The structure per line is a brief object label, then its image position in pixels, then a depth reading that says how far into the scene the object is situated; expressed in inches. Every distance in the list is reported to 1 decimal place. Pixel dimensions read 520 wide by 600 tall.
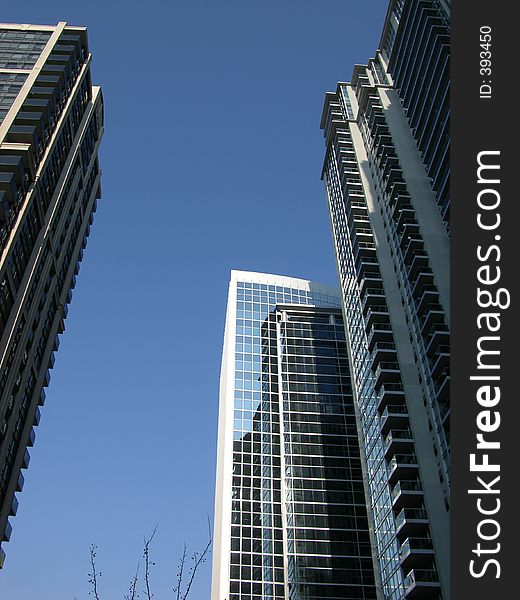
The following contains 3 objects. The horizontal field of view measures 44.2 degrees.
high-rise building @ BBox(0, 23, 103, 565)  2183.8
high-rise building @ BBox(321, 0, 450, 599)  2485.2
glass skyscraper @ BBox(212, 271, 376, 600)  3528.5
